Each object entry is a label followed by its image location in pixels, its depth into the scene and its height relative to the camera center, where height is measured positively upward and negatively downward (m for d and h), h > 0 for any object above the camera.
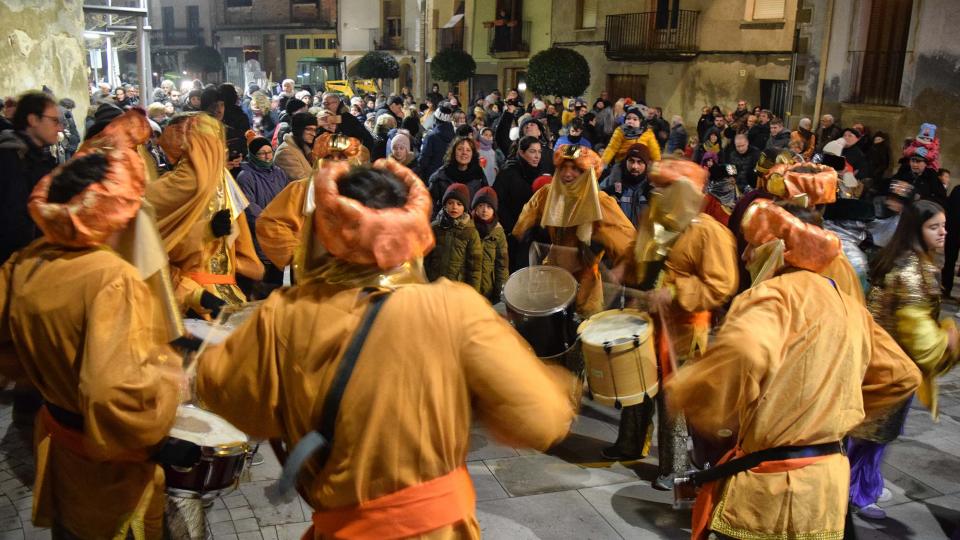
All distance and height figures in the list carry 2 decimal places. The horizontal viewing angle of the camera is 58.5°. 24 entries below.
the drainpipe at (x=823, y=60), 18.45 +0.50
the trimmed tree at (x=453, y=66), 34.56 +0.33
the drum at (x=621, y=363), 4.52 -1.48
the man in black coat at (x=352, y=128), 10.94 -0.72
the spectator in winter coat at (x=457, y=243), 6.82 -1.31
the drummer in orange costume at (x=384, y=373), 2.32 -0.81
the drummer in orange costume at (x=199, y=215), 4.77 -0.83
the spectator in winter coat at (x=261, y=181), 7.16 -0.96
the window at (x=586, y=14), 29.91 +2.18
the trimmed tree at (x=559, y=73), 25.09 +0.12
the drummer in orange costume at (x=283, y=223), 5.57 -0.97
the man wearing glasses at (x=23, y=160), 5.81 -0.67
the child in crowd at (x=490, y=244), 7.01 -1.35
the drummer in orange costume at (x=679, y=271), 4.82 -1.08
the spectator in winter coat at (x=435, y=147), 11.72 -0.99
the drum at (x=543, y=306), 5.31 -1.43
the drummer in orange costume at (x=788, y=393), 2.93 -1.05
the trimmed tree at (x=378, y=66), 40.56 +0.27
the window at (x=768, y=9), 22.50 +1.90
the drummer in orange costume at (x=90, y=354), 2.78 -0.94
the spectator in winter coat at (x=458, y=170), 8.51 -0.94
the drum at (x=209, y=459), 3.22 -1.46
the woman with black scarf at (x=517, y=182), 8.45 -1.04
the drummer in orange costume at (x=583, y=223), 6.07 -1.02
